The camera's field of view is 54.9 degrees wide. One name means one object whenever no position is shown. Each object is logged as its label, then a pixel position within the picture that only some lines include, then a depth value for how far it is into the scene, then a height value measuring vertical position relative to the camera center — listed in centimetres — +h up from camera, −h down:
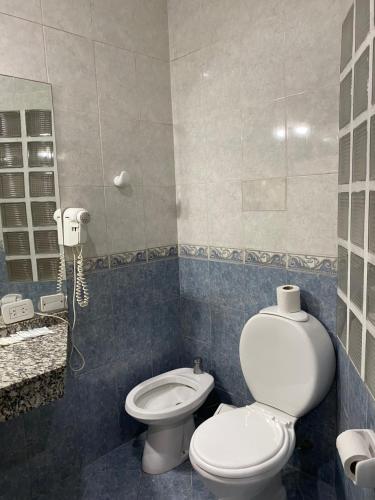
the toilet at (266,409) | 129 -91
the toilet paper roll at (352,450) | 88 -62
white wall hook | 190 +15
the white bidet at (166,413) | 177 -105
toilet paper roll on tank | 156 -42
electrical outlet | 159 -44
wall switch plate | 170 -44
